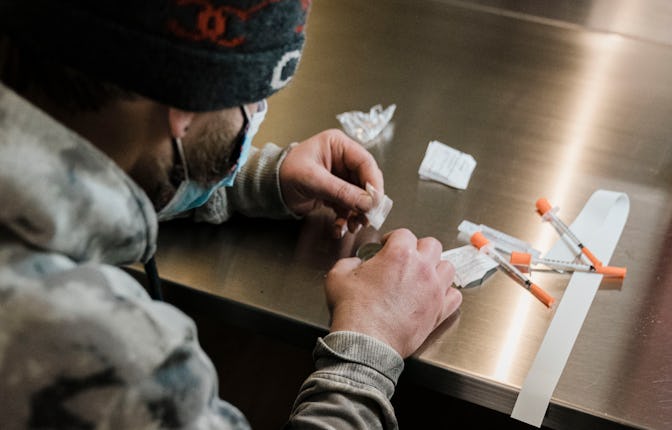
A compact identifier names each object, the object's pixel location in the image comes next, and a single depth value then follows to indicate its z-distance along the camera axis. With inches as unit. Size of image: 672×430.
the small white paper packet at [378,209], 39.4
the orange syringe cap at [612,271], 37.6
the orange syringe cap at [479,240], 38.5
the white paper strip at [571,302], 32.0
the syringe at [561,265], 37.7
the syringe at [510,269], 36.3
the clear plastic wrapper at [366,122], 45.4
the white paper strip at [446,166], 42.5
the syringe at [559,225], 38.1
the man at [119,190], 21.3
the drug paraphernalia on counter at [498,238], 38.8
